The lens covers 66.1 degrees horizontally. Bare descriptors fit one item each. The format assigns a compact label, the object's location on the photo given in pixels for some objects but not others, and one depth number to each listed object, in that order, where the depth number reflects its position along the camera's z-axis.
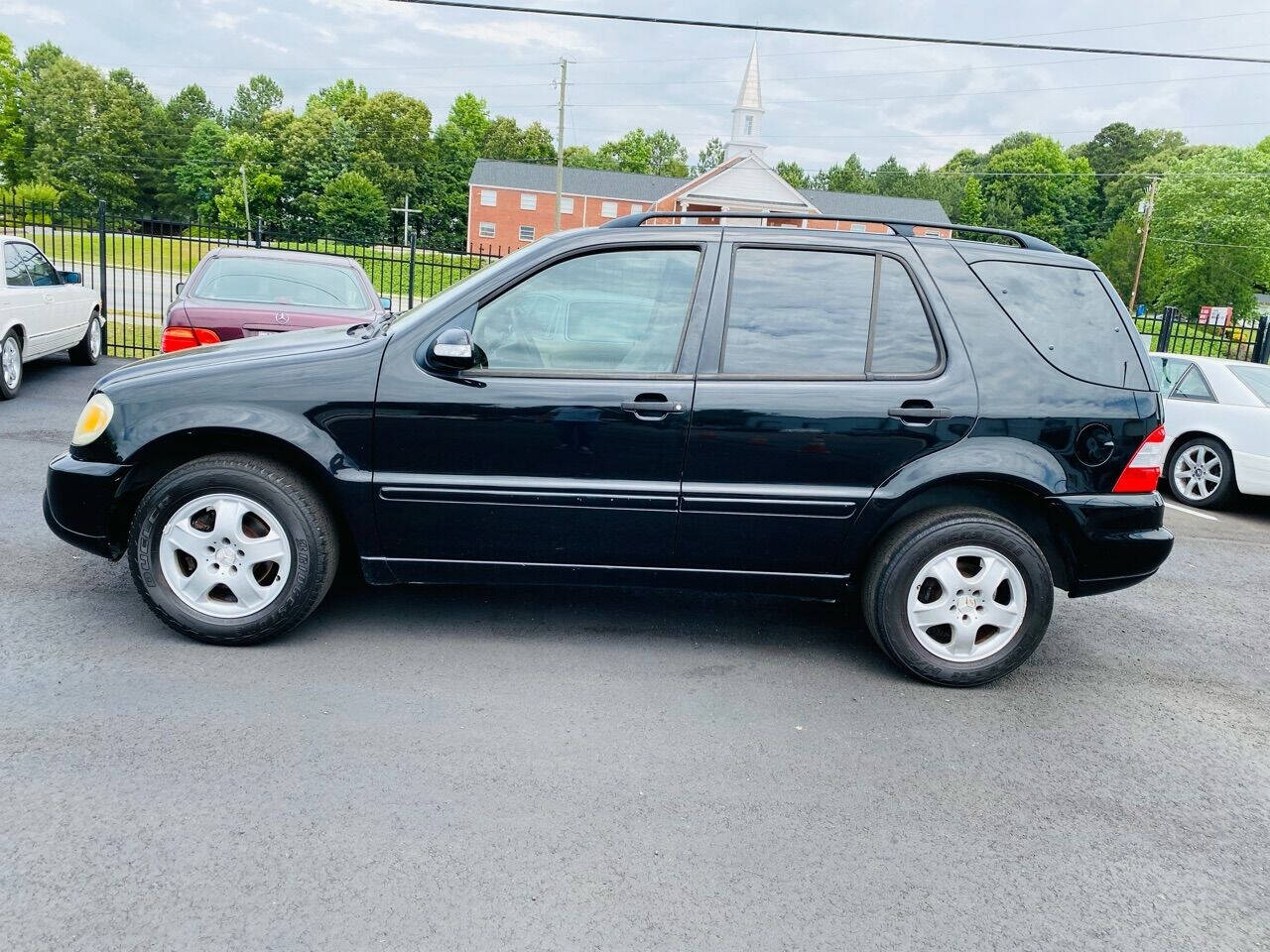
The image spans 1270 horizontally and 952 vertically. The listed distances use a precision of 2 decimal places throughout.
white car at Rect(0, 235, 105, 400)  9.77
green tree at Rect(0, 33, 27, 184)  65.84
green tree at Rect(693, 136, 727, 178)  123.62
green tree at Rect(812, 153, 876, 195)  114.56
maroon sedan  8.00
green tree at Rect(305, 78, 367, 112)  114.71
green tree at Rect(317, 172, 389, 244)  82.44
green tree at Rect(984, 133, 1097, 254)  98.75
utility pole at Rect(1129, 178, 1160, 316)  54.47
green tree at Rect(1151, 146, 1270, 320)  61.75
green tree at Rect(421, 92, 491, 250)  96.25
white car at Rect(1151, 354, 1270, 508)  8.95
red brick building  83.25
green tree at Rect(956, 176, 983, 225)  105.94
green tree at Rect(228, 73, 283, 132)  119.12
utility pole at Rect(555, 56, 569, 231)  44.91
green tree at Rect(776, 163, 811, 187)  116.81
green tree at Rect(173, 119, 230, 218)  90.62
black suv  4.11
